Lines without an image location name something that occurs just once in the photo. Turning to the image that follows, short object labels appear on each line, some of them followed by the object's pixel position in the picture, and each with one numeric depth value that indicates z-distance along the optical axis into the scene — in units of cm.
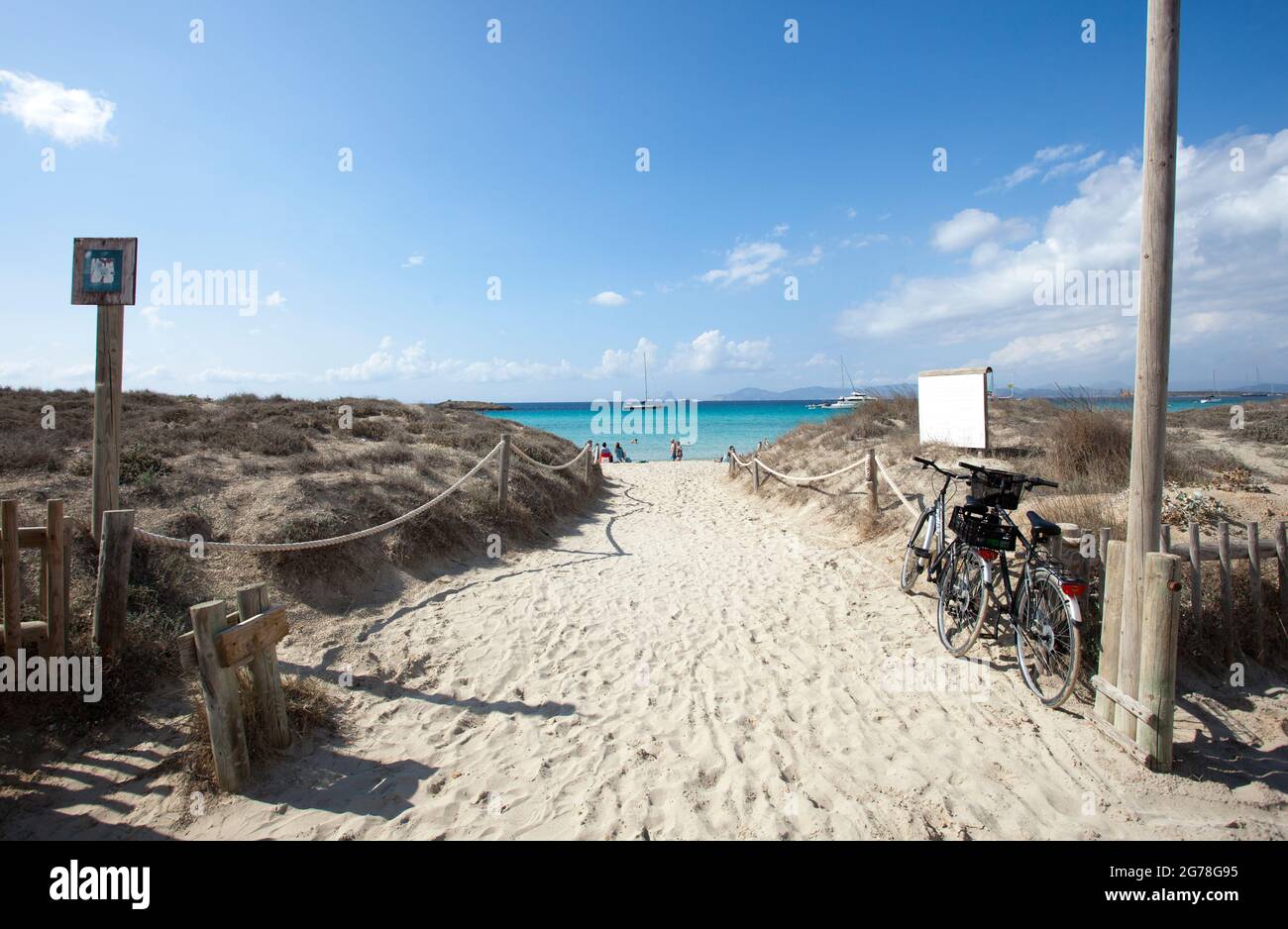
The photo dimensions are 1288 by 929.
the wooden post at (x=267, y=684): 339
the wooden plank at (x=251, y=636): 305
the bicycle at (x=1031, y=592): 388
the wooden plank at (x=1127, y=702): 336
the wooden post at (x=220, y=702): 299
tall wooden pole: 345
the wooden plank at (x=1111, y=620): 373
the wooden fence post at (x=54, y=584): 379
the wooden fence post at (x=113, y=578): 397
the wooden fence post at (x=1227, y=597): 425
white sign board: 963
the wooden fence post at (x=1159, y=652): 328
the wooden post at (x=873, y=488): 842
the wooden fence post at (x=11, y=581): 363
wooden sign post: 440
